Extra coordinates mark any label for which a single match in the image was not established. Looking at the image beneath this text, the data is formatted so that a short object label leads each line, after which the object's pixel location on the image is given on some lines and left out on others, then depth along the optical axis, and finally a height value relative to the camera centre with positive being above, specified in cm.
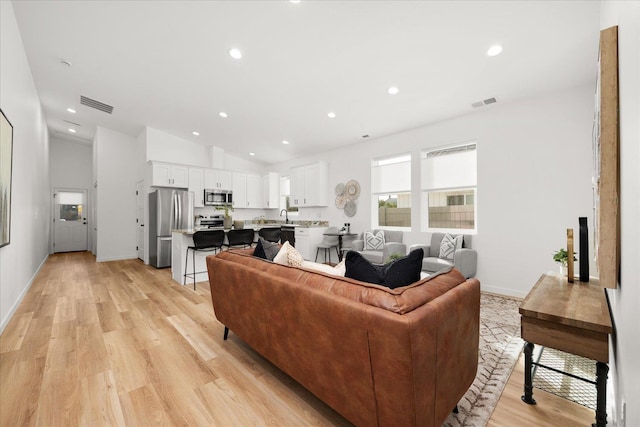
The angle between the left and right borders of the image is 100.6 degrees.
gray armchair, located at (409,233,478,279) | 383 -72
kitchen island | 444 -74
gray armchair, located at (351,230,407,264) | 456 -63
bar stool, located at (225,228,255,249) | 448 -42
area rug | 158 -120
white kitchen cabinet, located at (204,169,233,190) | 686 +90
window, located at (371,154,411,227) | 514 +44
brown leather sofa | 109 -61
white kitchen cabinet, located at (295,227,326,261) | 588 -61
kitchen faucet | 760 -9
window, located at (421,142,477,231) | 432 +43
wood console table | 136 -62
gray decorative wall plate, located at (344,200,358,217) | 588 +10
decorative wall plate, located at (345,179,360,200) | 583 +52
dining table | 565 -46
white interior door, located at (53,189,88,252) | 827 -23
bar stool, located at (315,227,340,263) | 580 -64
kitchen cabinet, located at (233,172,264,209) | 741 +64
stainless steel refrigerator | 582 -13
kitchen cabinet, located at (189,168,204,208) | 658 +72
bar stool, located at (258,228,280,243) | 500 -39
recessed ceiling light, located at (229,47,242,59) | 325 +199
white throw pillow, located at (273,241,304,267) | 202 -35
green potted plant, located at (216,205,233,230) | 496 -15
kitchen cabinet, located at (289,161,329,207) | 638 +71
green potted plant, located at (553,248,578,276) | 227 -41
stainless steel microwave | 682 +41
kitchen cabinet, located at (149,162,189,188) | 600 +90
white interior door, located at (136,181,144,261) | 672 -12
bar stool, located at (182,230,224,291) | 414 -46
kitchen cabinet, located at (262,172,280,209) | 778 +67
